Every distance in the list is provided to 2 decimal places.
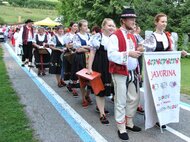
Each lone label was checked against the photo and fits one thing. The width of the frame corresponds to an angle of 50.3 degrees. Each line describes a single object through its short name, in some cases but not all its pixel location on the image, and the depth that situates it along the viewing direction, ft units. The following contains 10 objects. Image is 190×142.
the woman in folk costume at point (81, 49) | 14.20
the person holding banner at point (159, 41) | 10.80
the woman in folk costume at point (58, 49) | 18.62
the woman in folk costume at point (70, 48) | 15.50
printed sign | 10.29
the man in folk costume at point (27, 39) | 25.26
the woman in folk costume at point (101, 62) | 11.69
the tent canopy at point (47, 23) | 59.95
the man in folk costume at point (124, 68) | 9.74
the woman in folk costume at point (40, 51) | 23.04
